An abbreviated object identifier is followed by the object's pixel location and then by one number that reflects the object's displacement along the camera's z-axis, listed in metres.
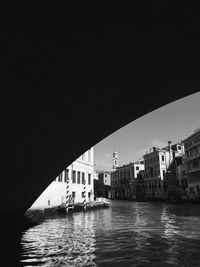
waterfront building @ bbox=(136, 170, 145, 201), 69.25
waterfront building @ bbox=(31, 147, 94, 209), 23.95
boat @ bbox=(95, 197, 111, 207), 34.53
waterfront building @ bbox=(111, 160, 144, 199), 74.44
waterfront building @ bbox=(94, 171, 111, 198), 89.12
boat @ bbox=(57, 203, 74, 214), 23.52
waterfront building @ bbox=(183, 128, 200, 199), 44.75
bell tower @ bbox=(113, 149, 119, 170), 105.00
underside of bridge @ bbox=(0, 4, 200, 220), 3.83
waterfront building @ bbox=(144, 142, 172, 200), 59.62
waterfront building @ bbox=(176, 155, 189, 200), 50.94
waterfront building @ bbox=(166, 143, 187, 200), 53.26
